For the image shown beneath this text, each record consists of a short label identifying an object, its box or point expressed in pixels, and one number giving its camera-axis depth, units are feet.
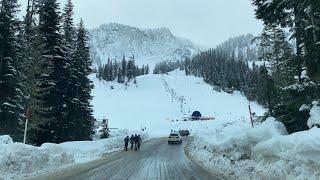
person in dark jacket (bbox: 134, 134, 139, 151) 129.12
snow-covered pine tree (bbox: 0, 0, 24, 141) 114.01
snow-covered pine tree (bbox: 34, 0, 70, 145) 135.13
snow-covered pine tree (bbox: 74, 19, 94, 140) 153.48
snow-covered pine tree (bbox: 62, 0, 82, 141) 146.10
